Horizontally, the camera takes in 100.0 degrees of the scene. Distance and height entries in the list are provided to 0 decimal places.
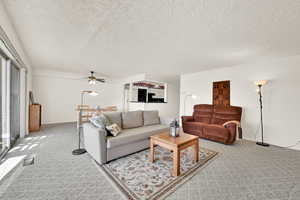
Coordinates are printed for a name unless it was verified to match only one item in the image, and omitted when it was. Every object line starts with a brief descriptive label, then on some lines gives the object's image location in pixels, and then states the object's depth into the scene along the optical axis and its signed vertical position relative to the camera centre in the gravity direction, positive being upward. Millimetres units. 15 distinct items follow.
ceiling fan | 4910 +819
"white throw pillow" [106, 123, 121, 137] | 2444 -571
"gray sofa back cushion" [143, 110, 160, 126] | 3493 -480
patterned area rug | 1569 -1122
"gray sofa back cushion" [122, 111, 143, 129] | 3099 -473
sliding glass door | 2436 -761
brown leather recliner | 3236 -664
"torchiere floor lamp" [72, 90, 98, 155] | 2564 -1052
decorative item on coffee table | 2391 -550
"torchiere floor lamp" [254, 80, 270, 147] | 3233 -73
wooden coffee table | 1911 -726
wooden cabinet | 4139 -541
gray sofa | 2188 -686
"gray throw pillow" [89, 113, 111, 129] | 2427 -416
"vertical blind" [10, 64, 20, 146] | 2941 -63
